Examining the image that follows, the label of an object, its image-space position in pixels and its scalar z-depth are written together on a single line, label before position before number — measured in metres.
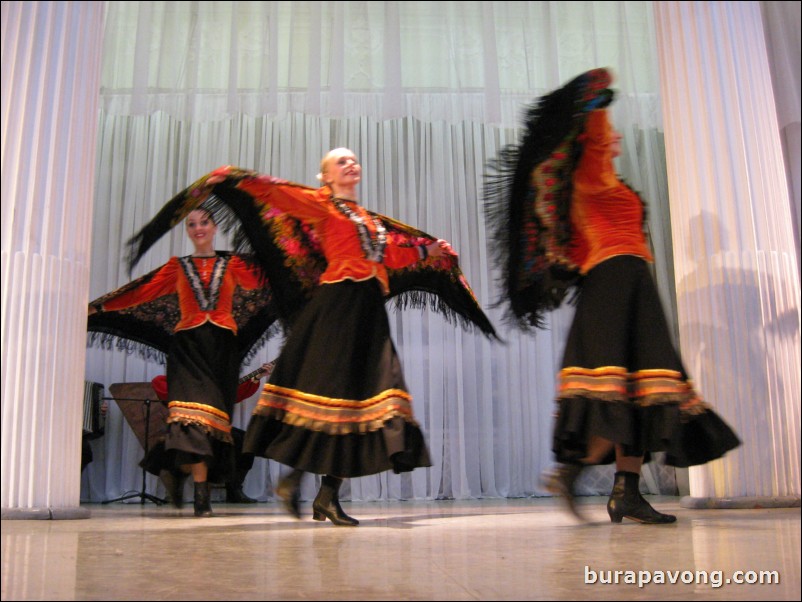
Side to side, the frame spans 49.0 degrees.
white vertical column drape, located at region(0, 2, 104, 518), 3.57
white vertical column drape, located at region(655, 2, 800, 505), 3.72
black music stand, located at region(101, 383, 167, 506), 5.79
